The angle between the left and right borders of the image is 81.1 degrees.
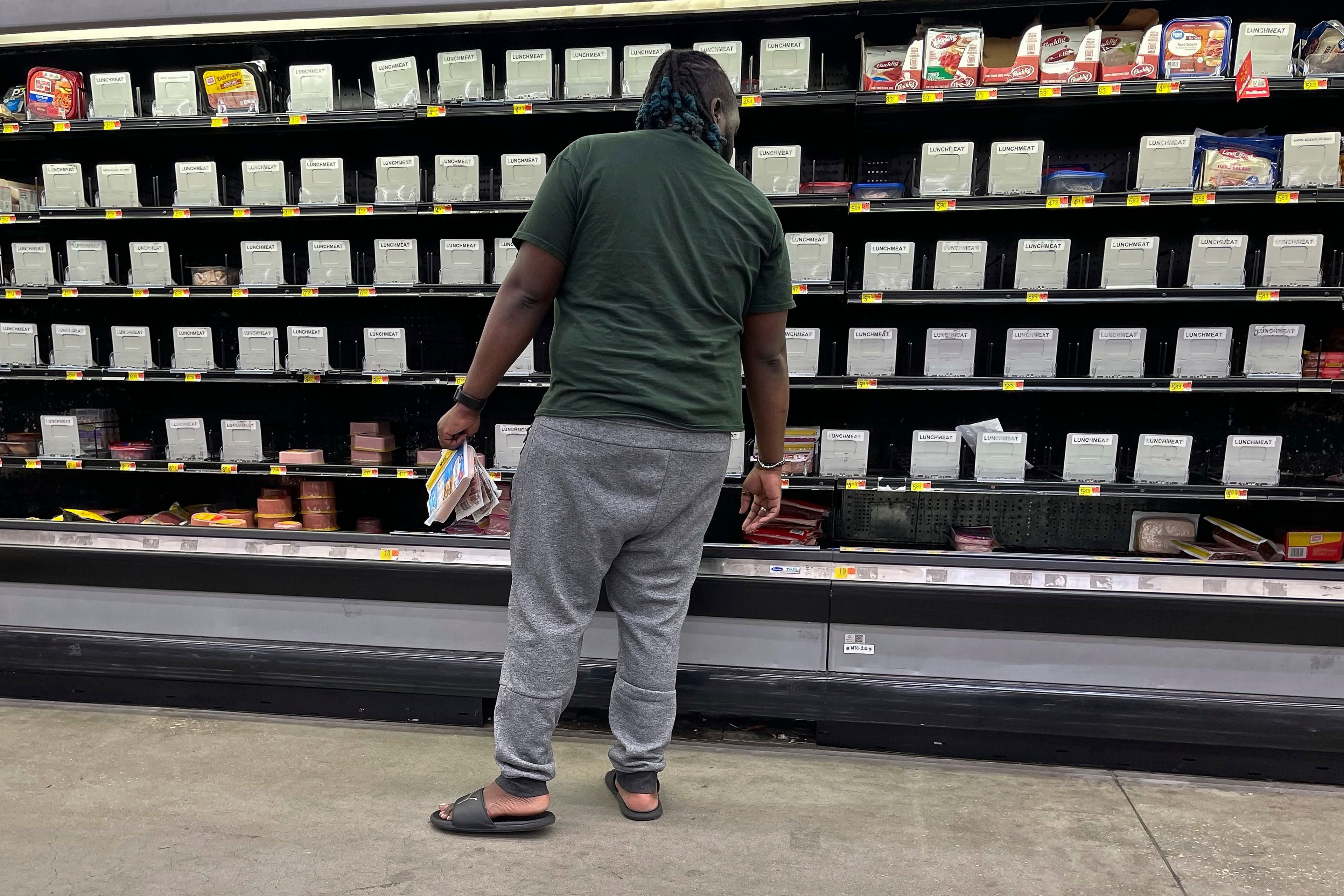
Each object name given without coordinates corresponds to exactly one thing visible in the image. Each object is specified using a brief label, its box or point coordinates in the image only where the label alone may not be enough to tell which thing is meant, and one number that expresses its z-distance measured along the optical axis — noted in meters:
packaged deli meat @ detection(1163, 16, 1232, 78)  2.38
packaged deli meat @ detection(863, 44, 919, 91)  2.53
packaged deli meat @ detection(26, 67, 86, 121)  2.93
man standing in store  1.68
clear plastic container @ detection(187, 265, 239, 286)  2.93
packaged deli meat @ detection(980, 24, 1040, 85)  2.43
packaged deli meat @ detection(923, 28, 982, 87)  2.46
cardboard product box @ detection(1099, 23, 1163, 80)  2.42
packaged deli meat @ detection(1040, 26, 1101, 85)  2.43
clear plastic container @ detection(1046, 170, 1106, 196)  2.53
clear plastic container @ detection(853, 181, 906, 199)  2.61
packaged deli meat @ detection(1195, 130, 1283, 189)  2.43
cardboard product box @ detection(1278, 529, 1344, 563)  2.59
